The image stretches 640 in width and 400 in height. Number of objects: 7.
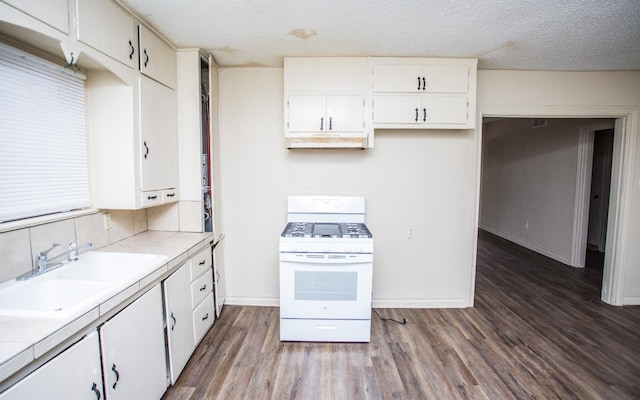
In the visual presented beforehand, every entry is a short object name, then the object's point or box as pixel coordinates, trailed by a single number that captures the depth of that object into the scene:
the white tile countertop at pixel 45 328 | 0.90
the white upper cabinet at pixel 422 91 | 2.58
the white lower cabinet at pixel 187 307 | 1.85
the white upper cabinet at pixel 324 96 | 2.58
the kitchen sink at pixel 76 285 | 1.18
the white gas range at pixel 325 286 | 2.29
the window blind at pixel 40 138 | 1.44
